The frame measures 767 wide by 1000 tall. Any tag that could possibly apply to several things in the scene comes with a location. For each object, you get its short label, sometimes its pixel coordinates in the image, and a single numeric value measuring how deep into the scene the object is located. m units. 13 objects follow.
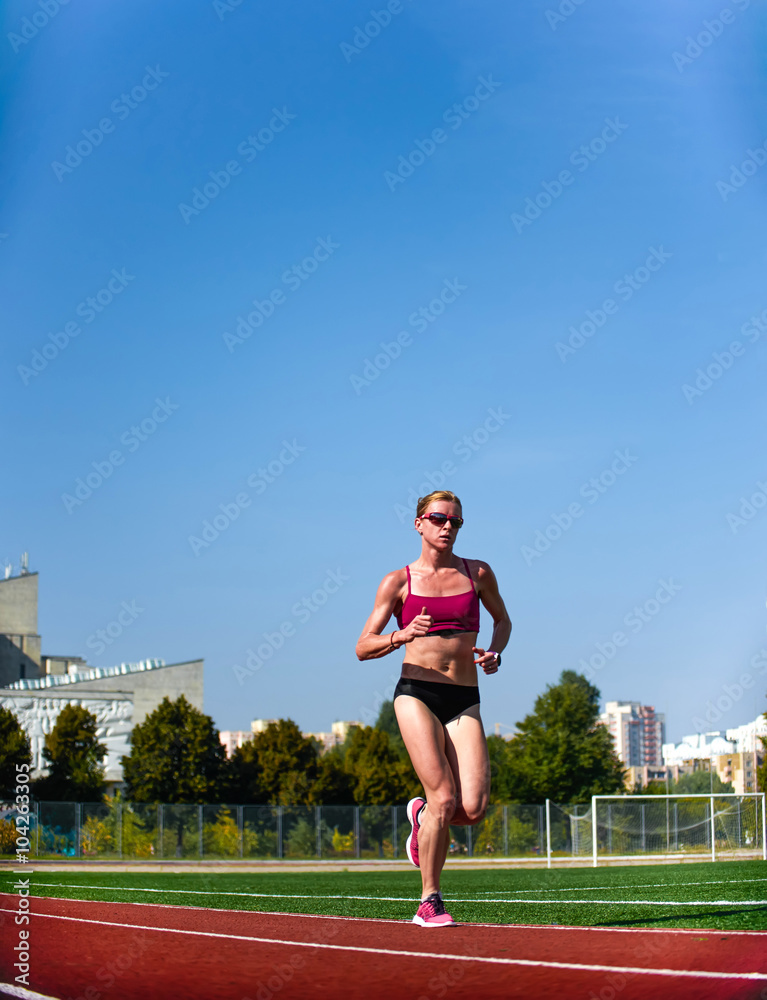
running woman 6.02
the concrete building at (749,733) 47.83
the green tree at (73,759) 48.44
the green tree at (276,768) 50.09
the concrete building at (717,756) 138.25
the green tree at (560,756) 61.91
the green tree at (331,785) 50.59
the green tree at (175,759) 48.22
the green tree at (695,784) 72.56
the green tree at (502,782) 61.62
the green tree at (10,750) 46.03
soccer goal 36.53
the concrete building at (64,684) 62.56
